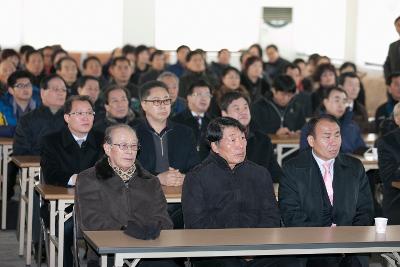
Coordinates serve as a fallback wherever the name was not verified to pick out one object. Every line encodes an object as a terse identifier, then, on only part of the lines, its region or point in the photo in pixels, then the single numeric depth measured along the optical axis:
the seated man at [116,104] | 8.73
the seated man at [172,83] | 10.21
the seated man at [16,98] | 9.48
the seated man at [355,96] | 11.01
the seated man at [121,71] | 12.80
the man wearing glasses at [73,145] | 6.84
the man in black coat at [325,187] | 6.00
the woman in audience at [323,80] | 12.44
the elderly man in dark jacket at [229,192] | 5.77
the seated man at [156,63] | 13.95
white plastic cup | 5.27
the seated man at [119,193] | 5.60
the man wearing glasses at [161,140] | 7.20
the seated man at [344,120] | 8.93
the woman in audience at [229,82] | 11.68
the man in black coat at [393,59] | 11.56
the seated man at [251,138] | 7.38
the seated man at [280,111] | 10.46
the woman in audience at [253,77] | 13.66
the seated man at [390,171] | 7.21
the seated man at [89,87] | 9.69
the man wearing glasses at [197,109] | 9.03
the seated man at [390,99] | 10.55
